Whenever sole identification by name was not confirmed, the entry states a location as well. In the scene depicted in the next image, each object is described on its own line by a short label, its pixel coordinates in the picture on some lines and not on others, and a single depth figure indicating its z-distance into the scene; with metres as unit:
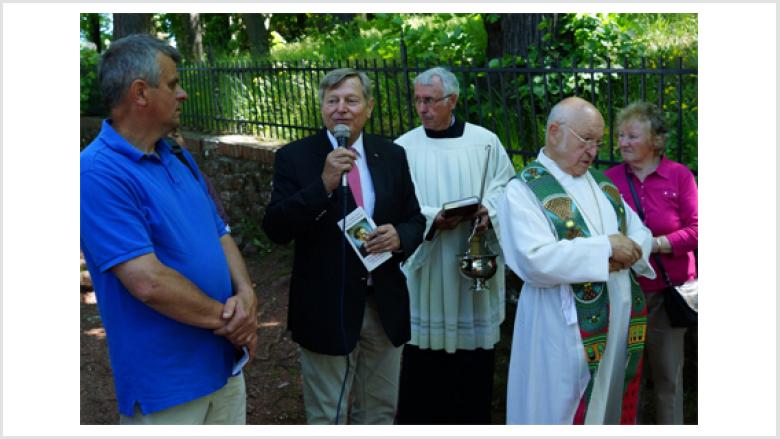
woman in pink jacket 4.33
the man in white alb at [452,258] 4.91
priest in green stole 3.64
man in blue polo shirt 2.80
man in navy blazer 3.97
